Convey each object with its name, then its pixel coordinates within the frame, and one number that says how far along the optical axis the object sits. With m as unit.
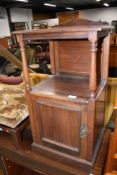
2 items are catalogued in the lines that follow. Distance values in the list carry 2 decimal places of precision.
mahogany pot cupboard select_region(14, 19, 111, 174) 0.88
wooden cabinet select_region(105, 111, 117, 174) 1.00
